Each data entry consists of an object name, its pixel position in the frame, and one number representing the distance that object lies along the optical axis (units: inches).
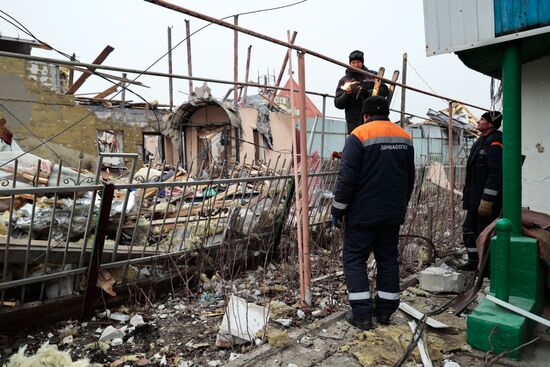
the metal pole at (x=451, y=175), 246.2
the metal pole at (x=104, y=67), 112.0
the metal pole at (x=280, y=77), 658.6
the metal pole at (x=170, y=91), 696.4
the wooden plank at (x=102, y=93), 640.3
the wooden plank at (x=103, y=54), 474.6
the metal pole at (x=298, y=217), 144.2
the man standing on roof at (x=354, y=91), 200.4
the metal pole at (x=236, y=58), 705.0
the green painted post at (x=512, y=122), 121.3
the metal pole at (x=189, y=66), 704.8
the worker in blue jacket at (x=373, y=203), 131.2
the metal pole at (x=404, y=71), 433.9
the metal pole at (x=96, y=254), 140.5
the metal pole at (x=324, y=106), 239.0
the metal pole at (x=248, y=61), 745.4
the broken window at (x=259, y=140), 650.5
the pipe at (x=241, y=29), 104.8
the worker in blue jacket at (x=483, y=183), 182.4
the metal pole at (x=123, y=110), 631.4
